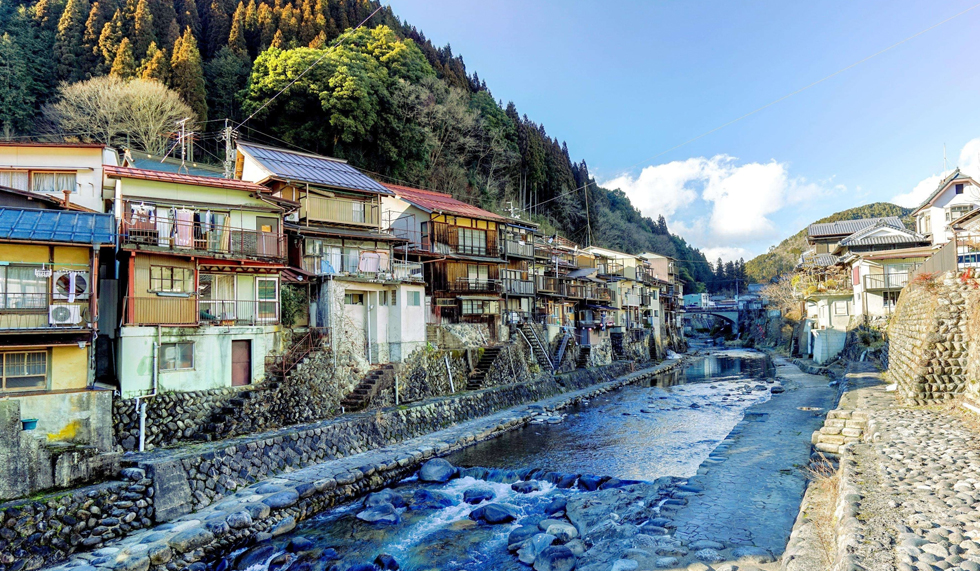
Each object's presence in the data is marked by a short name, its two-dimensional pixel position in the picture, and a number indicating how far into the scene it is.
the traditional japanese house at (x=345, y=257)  23.70
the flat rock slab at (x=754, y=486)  10.73
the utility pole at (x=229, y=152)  27.92
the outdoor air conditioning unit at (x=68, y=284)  15.13
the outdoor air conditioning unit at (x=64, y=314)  14.75
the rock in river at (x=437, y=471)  18.27
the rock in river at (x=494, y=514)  14.60
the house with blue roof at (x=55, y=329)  13.88
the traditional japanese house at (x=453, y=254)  32.19
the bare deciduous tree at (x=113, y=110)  32.94
